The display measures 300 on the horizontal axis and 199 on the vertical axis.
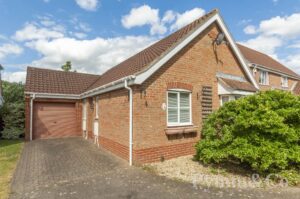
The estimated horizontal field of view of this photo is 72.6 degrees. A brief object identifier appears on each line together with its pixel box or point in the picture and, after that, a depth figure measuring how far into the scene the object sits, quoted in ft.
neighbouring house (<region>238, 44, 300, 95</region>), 64.85
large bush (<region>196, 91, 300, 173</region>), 20.49
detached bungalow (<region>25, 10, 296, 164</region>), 25.39
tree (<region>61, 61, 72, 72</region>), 140.19
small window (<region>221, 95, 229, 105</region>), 34.87
